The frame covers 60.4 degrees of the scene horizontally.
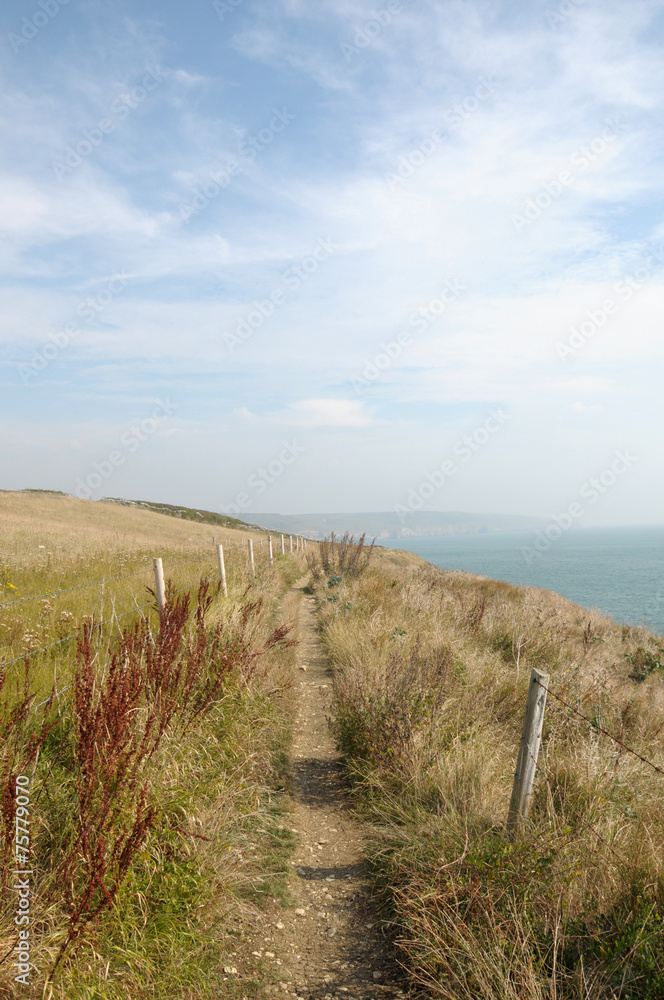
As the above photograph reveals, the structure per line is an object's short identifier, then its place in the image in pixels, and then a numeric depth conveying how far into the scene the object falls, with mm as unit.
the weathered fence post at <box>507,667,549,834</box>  3590
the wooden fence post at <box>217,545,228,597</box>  11180
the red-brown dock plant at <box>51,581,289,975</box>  2615
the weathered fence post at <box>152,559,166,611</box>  6938
